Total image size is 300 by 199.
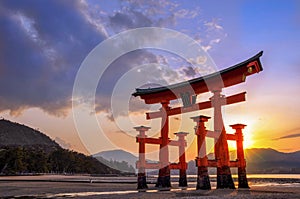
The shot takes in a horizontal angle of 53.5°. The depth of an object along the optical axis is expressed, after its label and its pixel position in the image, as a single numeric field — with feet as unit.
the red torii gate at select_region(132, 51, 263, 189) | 64.89
